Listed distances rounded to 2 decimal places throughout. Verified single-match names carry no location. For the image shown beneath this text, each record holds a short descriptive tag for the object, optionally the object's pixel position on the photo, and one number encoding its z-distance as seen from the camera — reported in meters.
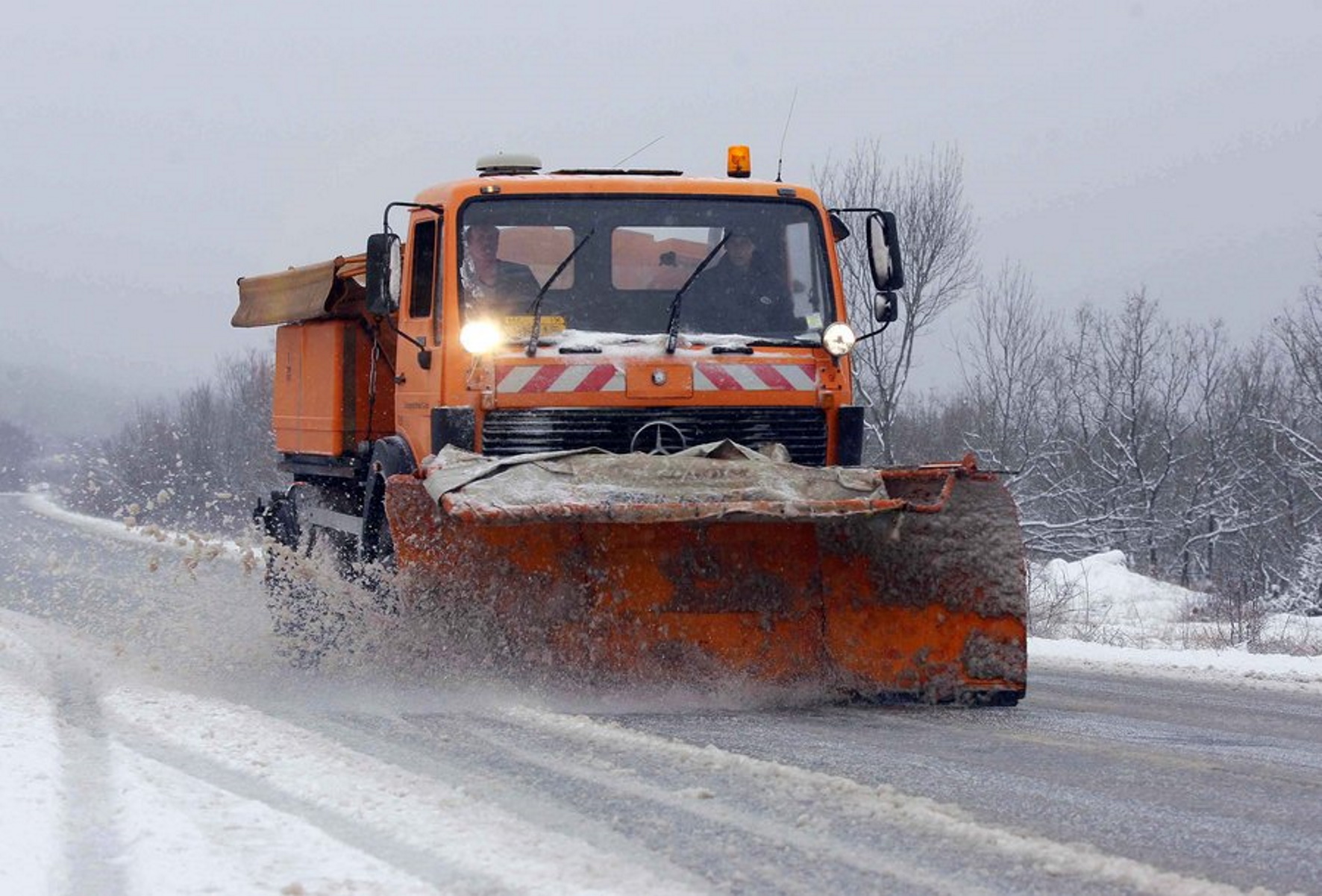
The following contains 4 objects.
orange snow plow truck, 12.63
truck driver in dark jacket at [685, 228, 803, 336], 14.66
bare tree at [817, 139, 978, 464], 49.41
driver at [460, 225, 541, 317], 14.42
